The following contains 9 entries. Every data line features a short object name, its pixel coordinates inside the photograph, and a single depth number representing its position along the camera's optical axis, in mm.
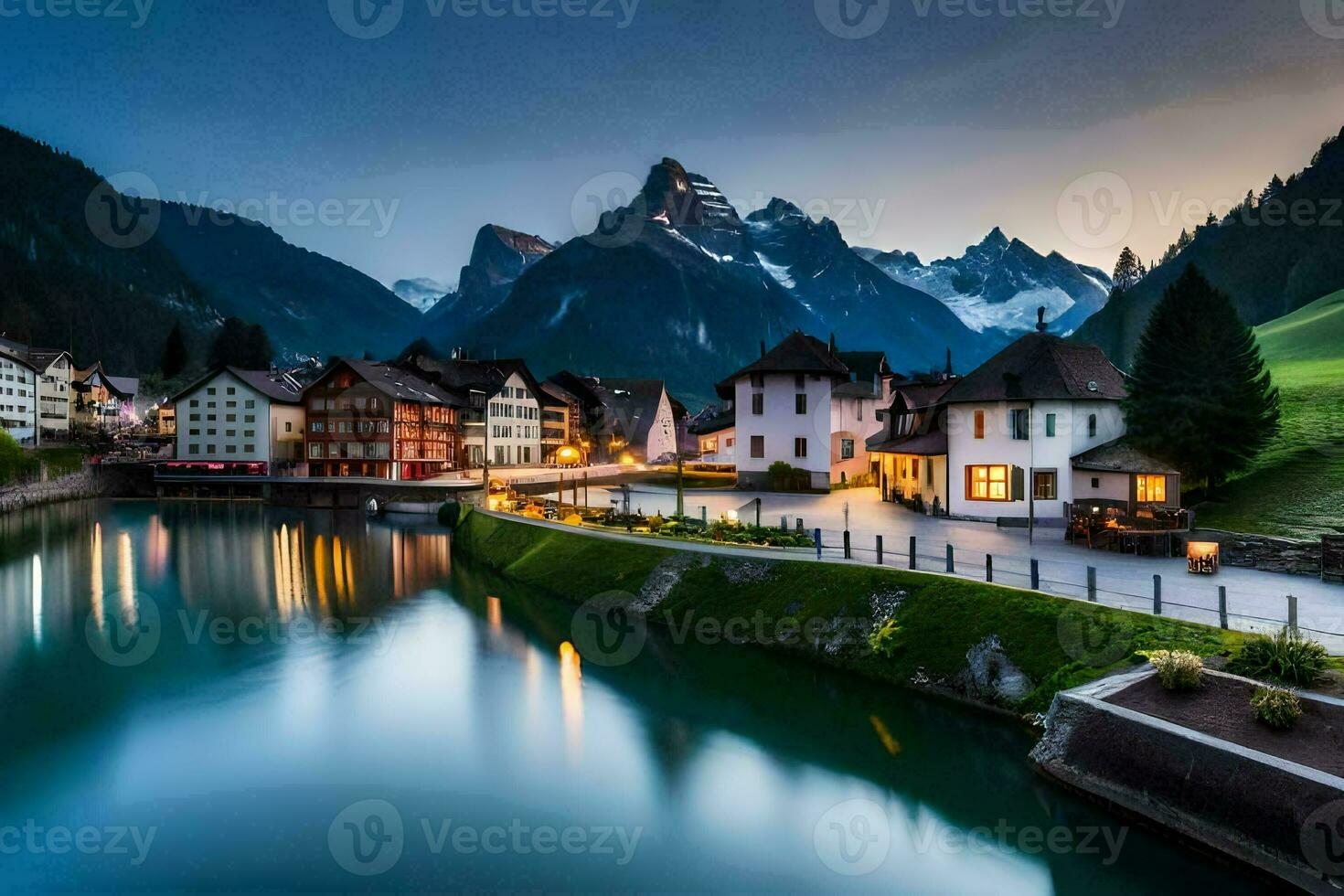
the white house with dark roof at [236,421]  91375
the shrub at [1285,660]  13906
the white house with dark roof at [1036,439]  35125
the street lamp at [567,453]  46375
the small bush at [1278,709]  12766
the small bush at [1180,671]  14359
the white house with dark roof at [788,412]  57062
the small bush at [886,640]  21109
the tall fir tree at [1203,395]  33375
